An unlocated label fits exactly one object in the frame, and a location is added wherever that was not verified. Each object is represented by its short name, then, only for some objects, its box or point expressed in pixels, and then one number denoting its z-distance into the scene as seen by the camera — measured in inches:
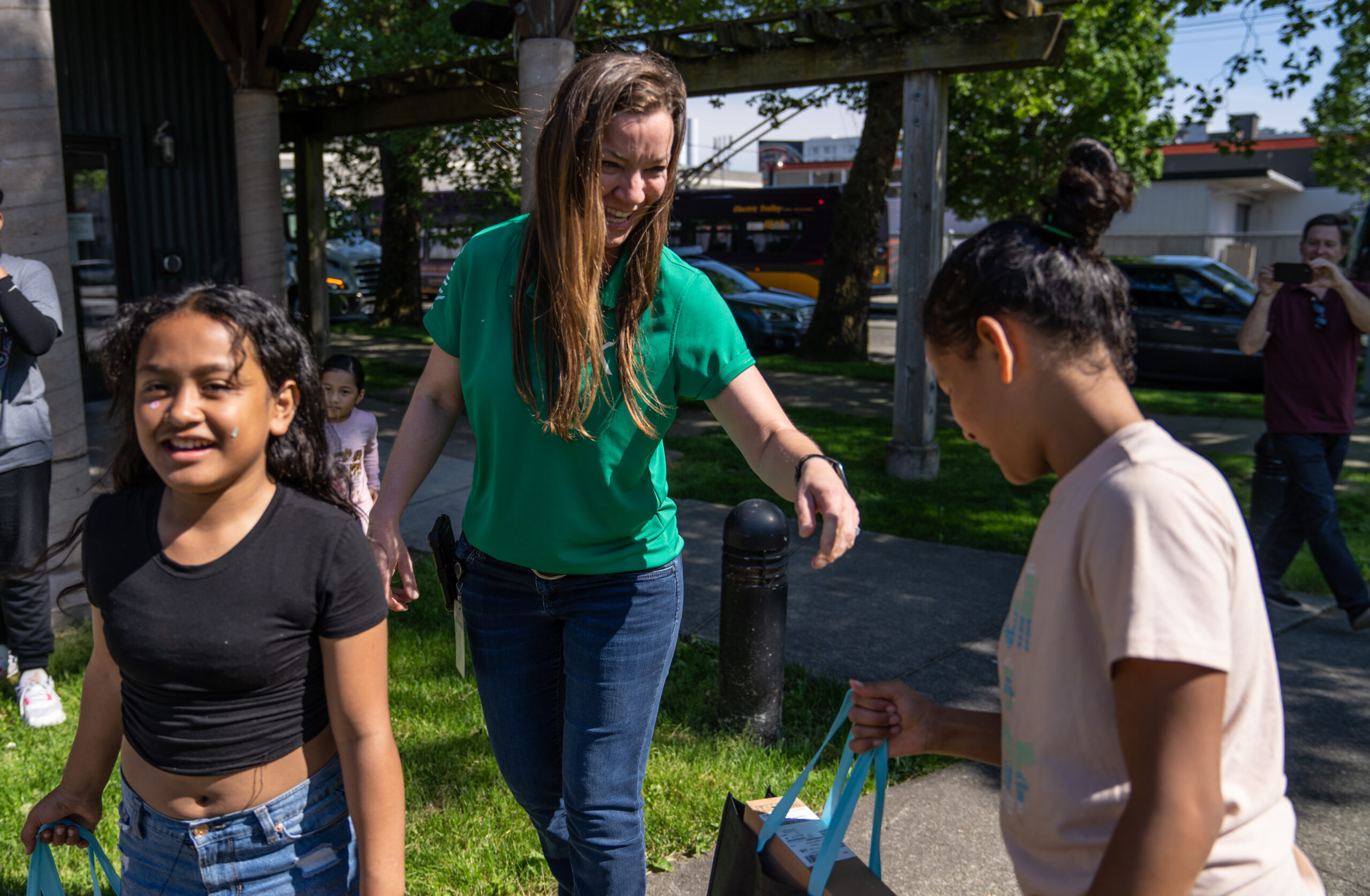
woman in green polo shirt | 83.1
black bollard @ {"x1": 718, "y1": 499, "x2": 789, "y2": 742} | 151.3
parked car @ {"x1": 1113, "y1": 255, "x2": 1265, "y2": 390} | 566.9
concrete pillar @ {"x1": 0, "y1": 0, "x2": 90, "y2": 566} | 180.4
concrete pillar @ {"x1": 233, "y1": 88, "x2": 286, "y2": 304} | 340.2
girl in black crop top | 66.0
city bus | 1027.3
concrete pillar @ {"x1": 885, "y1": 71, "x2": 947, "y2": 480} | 313.1
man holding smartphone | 208.5
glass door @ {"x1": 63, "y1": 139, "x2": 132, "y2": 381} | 405.4
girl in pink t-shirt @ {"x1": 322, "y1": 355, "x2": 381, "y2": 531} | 178.1
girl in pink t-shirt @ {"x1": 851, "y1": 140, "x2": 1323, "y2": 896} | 44.0
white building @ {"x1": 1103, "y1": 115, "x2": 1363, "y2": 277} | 1054.4
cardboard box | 66.6
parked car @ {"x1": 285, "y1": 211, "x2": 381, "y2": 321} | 934.4
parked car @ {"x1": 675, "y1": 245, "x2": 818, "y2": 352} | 721.6
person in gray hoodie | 146.0
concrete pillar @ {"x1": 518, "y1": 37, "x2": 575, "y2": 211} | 255.4
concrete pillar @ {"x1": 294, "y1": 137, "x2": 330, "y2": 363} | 497.0
